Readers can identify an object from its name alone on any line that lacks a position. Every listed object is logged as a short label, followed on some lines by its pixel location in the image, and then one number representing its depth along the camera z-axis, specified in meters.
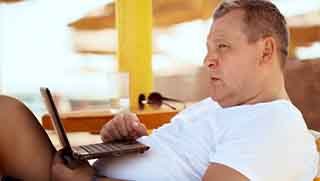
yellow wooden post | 3.35
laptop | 1.43
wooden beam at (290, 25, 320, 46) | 4.10
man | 1.28
